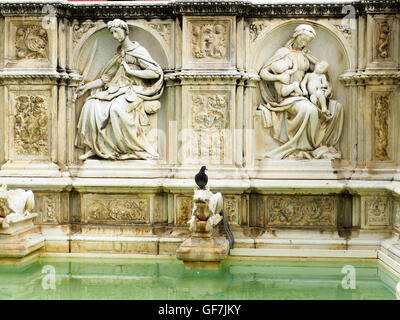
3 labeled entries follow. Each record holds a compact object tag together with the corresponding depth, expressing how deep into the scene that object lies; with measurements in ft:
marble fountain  29.55
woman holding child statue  29.94
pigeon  26.73
